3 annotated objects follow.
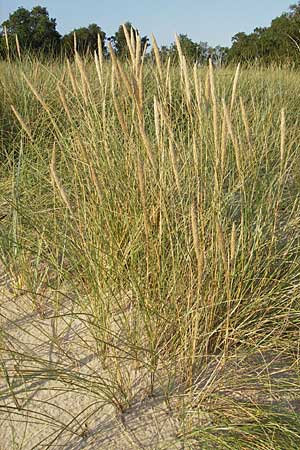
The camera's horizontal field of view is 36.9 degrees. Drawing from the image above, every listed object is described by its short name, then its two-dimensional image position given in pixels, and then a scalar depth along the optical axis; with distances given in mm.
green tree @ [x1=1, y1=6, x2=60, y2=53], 14492
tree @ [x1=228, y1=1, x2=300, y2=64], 10366
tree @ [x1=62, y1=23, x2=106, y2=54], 16800
